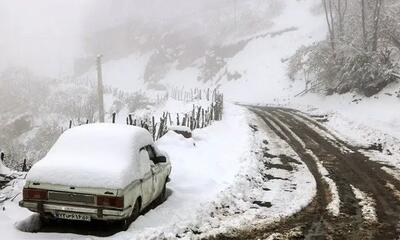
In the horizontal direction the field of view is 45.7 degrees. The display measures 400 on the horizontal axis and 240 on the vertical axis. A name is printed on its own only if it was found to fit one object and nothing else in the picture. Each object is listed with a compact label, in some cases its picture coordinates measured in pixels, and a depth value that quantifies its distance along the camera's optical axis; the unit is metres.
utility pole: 18.71
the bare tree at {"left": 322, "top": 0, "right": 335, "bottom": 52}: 38.14
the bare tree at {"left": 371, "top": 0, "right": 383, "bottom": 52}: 31.53
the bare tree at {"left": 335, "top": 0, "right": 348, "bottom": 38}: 38.97
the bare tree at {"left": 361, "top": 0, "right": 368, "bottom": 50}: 32.75
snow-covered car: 8.20
